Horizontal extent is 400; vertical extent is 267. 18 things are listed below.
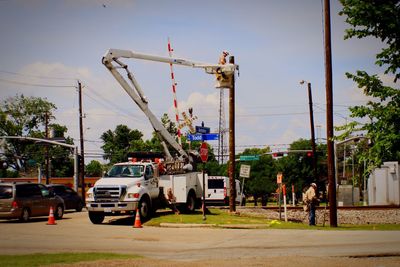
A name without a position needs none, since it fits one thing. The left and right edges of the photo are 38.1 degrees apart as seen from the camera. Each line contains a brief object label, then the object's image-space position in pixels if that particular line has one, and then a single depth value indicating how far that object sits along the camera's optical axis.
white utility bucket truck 22.94
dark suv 24.05
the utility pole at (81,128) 55.44
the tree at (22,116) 97.62
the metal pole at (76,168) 50.03
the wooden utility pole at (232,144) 28.72
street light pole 51.00
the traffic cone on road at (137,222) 21.73
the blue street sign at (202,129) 26.23
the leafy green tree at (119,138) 113.12
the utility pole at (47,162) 60.50
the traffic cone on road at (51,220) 22.98
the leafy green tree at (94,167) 136.70
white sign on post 32.59
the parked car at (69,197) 35.45
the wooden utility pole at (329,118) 23.94
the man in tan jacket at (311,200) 24.03
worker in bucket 29.16
